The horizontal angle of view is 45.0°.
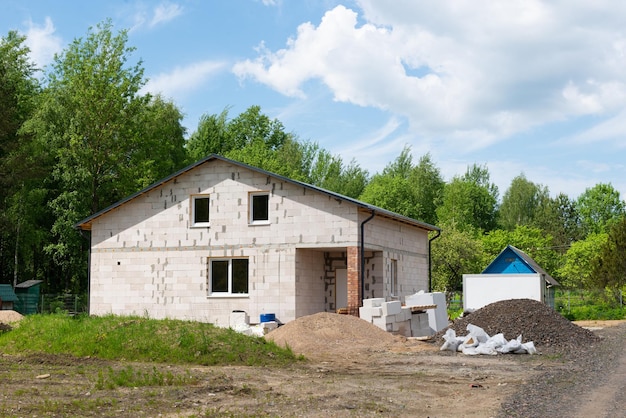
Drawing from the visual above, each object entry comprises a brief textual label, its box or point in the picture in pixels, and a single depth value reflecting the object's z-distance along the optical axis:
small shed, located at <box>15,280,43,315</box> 37.94
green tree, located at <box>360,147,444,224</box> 71.19
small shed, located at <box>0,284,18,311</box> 34.72
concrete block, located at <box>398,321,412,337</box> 24.17
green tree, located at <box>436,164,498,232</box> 75.50
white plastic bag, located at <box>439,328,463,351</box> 19.67
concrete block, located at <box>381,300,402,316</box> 23.14
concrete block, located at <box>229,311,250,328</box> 25.27
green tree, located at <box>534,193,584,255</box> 83.94
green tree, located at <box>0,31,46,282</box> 38.41
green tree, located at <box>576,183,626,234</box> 87.62
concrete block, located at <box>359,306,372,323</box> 23.25
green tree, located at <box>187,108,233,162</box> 70.06
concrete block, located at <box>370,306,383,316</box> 23.14
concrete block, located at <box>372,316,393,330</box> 23.03
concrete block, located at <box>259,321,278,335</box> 23.90
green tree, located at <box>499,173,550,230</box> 84.25
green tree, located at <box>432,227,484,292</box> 52.97
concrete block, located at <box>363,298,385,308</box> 23.39
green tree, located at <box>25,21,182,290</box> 43.56
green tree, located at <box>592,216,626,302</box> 44.88
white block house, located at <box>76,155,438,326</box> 25.30
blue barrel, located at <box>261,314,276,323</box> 25.00
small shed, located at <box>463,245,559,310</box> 36.47
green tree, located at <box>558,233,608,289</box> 71.00
